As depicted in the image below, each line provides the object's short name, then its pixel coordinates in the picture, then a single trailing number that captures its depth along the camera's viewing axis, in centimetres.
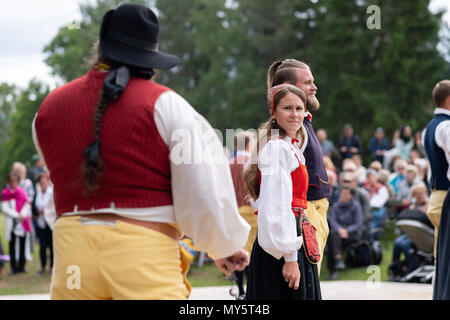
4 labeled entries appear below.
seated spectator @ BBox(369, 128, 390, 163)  1688
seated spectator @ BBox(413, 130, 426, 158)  1356
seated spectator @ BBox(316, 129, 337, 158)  1491
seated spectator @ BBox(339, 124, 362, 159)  1647
